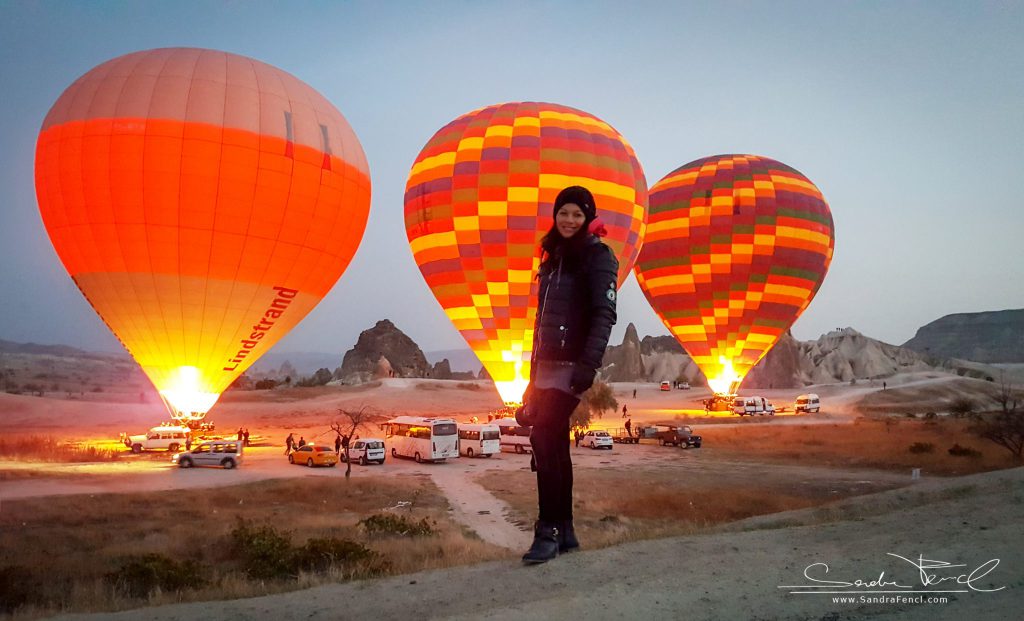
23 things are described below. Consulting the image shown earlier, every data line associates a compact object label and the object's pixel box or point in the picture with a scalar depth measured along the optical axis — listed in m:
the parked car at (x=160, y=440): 30.91
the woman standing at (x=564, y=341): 5.38
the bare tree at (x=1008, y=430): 24.20
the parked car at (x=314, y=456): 27.58
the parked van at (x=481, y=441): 31.17
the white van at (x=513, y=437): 33.75
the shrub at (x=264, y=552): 11.09
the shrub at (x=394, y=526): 14.02
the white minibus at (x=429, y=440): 29.39
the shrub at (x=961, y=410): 44.52
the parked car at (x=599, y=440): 33.78
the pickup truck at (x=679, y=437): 33.83
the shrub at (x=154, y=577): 10.05
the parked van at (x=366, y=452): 28.66
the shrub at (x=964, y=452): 25.25
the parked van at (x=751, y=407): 50.16
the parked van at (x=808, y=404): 53.66
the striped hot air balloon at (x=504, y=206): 27.34
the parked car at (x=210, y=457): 26.52
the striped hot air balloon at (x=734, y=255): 38.97
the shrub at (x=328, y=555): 11.09
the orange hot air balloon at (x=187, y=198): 22.31
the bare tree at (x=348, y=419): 42.66
